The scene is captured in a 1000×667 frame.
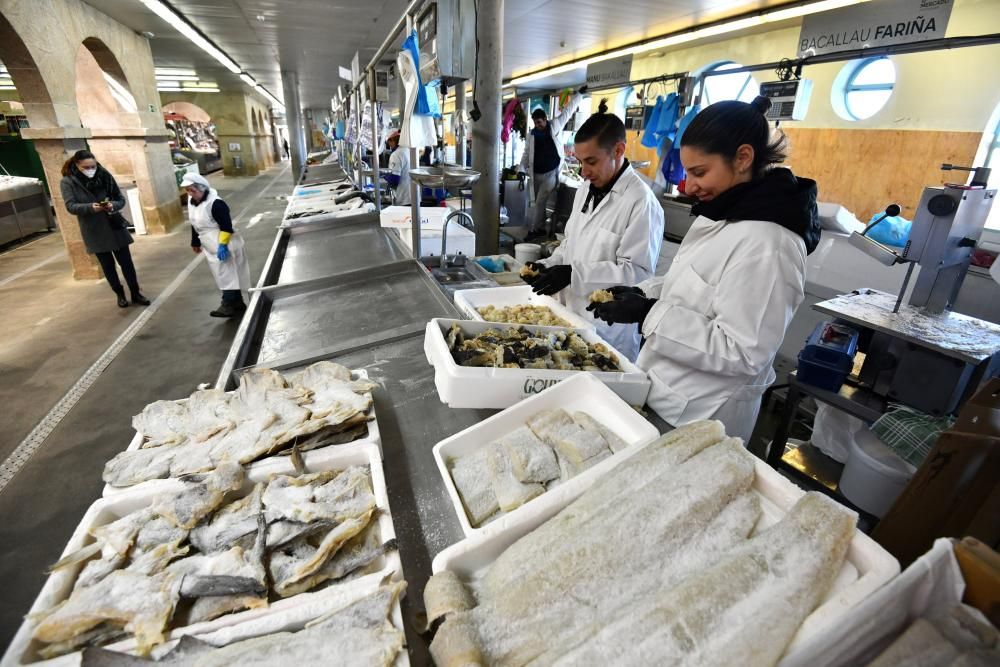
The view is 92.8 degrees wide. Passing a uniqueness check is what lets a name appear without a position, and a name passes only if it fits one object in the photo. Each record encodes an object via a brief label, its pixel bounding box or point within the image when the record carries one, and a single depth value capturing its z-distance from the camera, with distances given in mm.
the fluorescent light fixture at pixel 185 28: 7498
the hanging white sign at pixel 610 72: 8258
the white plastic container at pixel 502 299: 2338
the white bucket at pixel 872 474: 2654
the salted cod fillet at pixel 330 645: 776
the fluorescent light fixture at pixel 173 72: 15859
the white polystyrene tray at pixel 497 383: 1488
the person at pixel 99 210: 6098
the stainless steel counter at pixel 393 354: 1166
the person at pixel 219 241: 5832
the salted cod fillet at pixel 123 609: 843
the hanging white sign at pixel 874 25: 3641
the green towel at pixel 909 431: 2494
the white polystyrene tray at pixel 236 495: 836
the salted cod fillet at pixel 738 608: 655
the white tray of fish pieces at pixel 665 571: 678
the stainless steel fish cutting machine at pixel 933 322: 2592
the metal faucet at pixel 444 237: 3544
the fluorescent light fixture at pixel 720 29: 5675
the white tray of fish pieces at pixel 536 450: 1063
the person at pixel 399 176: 7296
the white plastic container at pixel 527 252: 4934
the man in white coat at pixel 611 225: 2676
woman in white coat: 1626
